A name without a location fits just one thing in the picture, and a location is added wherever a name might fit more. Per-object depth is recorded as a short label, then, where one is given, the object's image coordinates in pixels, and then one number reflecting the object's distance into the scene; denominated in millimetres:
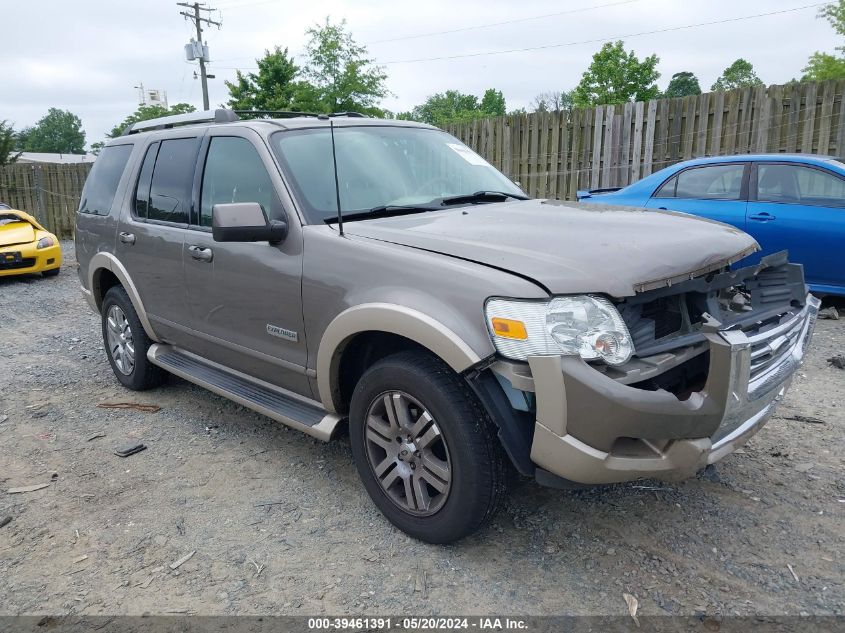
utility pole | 37438
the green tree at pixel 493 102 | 105188
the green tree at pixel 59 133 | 109188
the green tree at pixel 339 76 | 37500
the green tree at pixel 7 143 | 20609
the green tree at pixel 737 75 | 89606
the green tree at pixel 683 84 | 78862
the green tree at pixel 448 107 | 97125
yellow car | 10508
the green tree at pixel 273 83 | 34875
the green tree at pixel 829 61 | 31719
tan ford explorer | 2371
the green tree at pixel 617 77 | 50312
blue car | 6223
